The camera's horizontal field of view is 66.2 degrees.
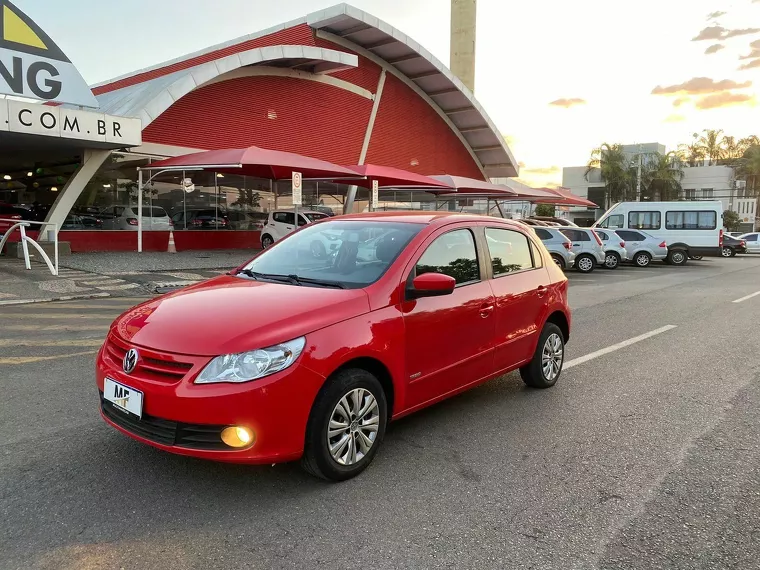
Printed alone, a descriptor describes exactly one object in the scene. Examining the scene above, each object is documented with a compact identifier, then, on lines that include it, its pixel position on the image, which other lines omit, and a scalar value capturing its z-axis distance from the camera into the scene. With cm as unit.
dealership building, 1641
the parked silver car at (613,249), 2186
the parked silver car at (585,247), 2006
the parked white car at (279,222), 2214
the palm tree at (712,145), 6662
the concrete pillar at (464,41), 4853
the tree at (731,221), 6076
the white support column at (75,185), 1706
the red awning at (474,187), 2430
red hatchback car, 307
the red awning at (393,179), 1978
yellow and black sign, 1388
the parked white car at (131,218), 1948
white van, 2416
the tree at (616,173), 5659
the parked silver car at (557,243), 1886
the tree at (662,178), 5728
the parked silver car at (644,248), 2331
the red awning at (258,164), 1627
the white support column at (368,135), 2906
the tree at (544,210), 5476
